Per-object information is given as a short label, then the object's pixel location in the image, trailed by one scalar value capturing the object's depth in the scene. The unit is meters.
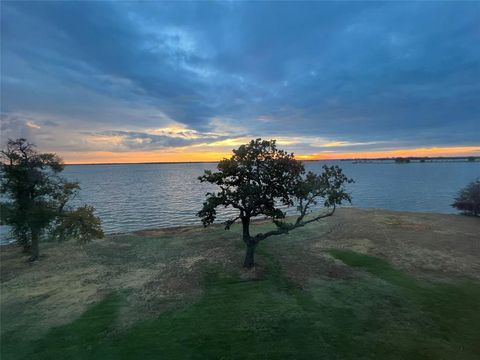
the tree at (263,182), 22.02
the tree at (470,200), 45.31
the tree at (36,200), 25.84
